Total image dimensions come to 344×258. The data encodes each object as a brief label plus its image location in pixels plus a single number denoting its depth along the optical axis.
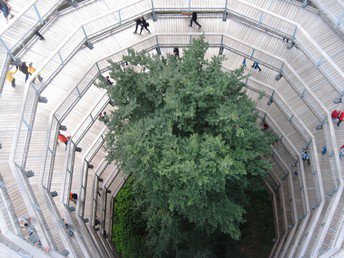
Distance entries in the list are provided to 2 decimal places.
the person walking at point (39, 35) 24.03
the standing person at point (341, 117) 25.68
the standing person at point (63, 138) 27.44
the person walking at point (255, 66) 30.53
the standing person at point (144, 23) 28.35
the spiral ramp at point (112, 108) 21.45
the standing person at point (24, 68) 23.00
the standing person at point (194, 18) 28.45
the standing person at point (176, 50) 29.53
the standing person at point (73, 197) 28.42
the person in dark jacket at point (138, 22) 28.04
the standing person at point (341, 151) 25.27
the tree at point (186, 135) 20.12
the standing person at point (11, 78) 24.03
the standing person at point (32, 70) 23.67
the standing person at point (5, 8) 22.70
